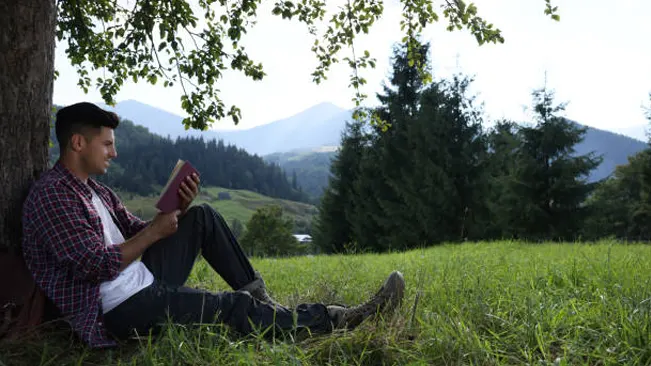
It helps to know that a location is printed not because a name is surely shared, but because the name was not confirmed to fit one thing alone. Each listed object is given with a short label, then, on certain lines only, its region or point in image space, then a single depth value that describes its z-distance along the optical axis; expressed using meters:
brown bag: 3.35
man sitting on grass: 3.15
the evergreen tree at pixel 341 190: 32.25
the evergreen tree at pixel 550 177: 21.42
